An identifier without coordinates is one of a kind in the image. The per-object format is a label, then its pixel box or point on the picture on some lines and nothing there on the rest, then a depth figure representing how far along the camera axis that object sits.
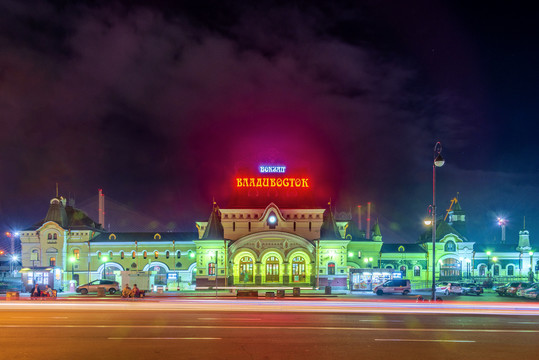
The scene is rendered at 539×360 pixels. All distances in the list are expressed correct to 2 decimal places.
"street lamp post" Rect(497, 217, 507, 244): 88.30
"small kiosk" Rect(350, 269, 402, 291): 53.28
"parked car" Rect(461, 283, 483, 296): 50.89
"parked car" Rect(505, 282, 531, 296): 49.38
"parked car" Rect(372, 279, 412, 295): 48.93
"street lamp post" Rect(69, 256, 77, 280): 68.90
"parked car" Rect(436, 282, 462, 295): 51.36
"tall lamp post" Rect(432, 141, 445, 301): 32.13
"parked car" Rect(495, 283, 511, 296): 51.01
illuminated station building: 62.38
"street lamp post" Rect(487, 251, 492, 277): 73.43
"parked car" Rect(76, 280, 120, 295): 50.20
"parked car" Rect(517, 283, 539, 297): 48.05
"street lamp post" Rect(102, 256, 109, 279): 69.31
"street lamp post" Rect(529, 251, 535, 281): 71.88
